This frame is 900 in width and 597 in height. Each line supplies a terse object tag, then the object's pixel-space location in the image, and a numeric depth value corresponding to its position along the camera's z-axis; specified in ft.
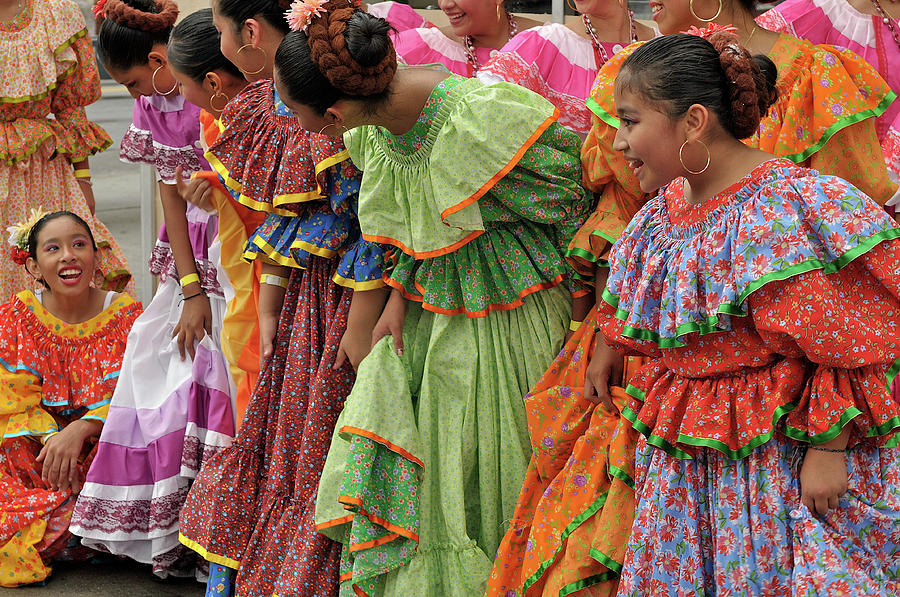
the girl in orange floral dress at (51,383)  22.71
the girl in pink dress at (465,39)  20.51
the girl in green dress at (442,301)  15.92
